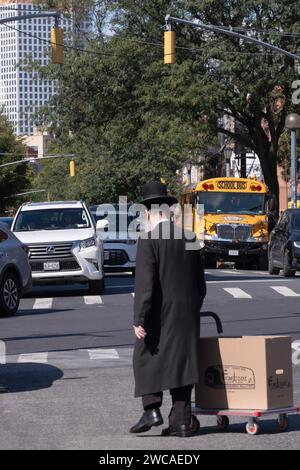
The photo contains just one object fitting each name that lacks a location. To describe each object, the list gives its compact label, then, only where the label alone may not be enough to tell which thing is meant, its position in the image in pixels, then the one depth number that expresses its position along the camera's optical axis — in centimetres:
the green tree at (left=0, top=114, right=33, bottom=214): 9056
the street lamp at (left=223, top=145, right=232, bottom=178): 6809
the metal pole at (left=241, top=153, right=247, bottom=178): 6247
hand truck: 955
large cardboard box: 962
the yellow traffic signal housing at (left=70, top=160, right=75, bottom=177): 6819
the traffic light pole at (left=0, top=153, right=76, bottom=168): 6462
